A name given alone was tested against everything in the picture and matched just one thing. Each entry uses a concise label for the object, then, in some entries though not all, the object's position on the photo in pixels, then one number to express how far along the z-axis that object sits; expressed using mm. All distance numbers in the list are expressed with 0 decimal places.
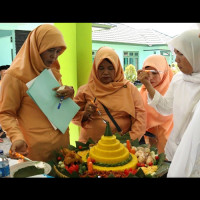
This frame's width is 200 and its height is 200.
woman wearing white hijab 1385
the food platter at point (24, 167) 1024
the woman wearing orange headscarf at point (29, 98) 1284
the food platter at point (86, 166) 1168
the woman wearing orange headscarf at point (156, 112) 1969
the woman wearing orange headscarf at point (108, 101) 1718
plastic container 877
